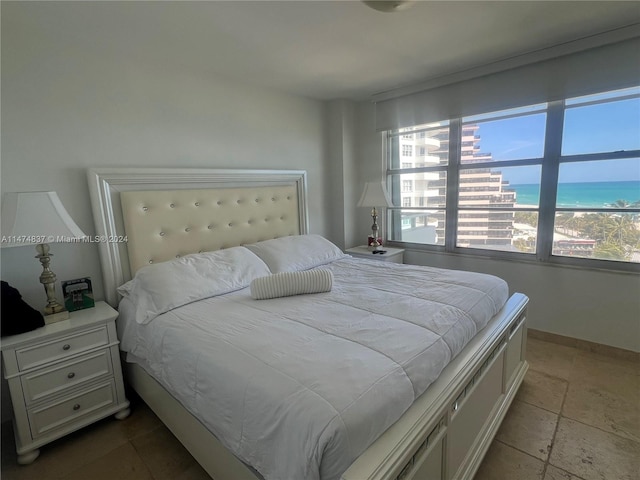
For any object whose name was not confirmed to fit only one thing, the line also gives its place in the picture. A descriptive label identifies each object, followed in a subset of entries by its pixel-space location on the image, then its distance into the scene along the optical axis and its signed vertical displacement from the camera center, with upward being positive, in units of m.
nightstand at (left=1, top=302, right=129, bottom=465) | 1.56 -0.94
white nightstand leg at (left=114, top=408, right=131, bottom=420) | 1.90 -1.29
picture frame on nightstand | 1.85 -0.57
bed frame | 1.10 -0.76
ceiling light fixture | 1.38 +0.80
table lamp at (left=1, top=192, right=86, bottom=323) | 1.53 -0.14
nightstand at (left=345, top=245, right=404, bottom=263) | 3.17 -0.67
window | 2.35 +0.00
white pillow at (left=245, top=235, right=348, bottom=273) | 2.41 -0.50
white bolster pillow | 1.87 -0.56
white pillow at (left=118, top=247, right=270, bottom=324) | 1.78 -0.53
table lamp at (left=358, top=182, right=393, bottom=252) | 3.19 -0.10
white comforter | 0.94 -0.63
